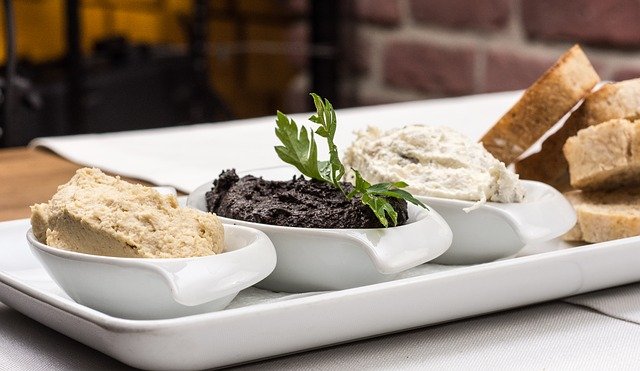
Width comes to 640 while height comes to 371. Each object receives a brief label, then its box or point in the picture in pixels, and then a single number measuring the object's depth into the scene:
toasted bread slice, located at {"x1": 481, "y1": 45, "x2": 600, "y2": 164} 0.73
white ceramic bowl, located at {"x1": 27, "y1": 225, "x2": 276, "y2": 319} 0.54
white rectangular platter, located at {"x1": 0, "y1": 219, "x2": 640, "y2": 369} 0.52
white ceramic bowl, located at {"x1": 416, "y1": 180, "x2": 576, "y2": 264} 0.64
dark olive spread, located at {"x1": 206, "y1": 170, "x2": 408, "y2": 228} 0.59
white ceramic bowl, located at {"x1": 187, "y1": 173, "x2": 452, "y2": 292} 0.58
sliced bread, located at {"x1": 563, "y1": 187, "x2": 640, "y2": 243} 0.67
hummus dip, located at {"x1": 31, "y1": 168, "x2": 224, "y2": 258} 0.55
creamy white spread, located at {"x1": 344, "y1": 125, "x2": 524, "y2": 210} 0.64
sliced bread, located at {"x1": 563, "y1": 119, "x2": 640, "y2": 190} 0.67
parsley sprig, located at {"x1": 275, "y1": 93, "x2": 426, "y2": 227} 0.60
